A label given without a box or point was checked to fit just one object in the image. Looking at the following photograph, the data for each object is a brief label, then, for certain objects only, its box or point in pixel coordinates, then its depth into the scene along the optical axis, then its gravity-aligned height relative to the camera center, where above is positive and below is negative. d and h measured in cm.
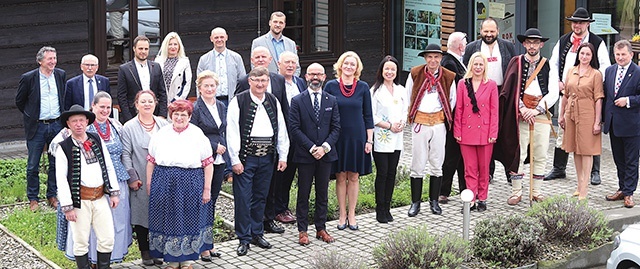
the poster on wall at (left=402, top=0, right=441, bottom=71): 1906 +111
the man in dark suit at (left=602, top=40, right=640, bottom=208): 1285 -21
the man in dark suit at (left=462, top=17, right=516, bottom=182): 1337 +50
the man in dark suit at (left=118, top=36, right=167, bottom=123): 1293 +14
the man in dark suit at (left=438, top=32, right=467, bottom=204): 1300 -49
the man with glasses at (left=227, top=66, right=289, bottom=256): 1104 -51
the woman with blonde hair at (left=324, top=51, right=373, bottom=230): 1173 -25
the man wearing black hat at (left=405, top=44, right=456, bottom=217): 1243 -26
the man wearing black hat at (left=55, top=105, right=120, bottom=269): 973 -81
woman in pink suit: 1248 -32
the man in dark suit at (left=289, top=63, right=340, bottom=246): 1135 -44
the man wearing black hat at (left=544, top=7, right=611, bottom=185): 1393 +53
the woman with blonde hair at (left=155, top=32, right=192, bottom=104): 1315 +29
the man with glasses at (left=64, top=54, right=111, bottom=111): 1280 +5
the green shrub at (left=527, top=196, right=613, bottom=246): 1127 -128
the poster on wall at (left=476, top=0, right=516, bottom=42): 1862 +130
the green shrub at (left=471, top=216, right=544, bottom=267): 1073 -139
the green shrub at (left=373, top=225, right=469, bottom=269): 1007 -141
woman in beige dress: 1294 -19
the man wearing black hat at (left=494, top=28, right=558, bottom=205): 1302 -15
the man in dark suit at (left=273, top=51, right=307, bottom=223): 1198 -81
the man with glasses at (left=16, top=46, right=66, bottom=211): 1276 -19
